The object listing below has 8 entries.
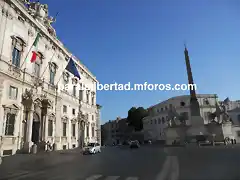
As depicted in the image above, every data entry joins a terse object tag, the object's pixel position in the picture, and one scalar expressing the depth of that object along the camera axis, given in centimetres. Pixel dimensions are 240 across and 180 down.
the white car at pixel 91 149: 2405
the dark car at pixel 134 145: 3777
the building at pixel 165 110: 6738
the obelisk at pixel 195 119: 3186
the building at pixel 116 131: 10432
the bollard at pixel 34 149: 2386
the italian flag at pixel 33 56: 2456
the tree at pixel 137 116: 8681
